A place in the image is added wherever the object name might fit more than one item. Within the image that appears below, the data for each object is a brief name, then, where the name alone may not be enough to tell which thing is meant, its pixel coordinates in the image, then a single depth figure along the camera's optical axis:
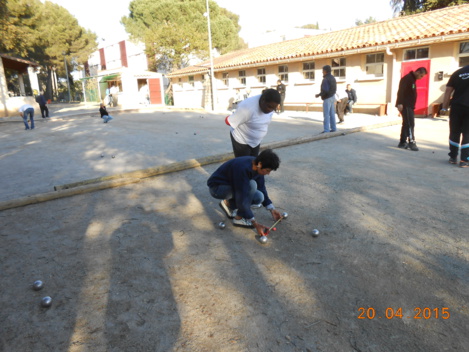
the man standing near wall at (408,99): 7.68
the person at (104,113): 18.21
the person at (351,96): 18.06
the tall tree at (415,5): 25.19
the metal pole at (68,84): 48.51
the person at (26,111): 16.28
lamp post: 24.91
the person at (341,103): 14.57
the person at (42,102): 22.84
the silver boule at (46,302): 2.65
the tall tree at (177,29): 37.38
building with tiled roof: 15.22
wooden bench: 17.33
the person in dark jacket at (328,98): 10.33
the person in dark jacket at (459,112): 6.36
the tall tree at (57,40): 38.50
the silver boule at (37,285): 2.89
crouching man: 3.56
